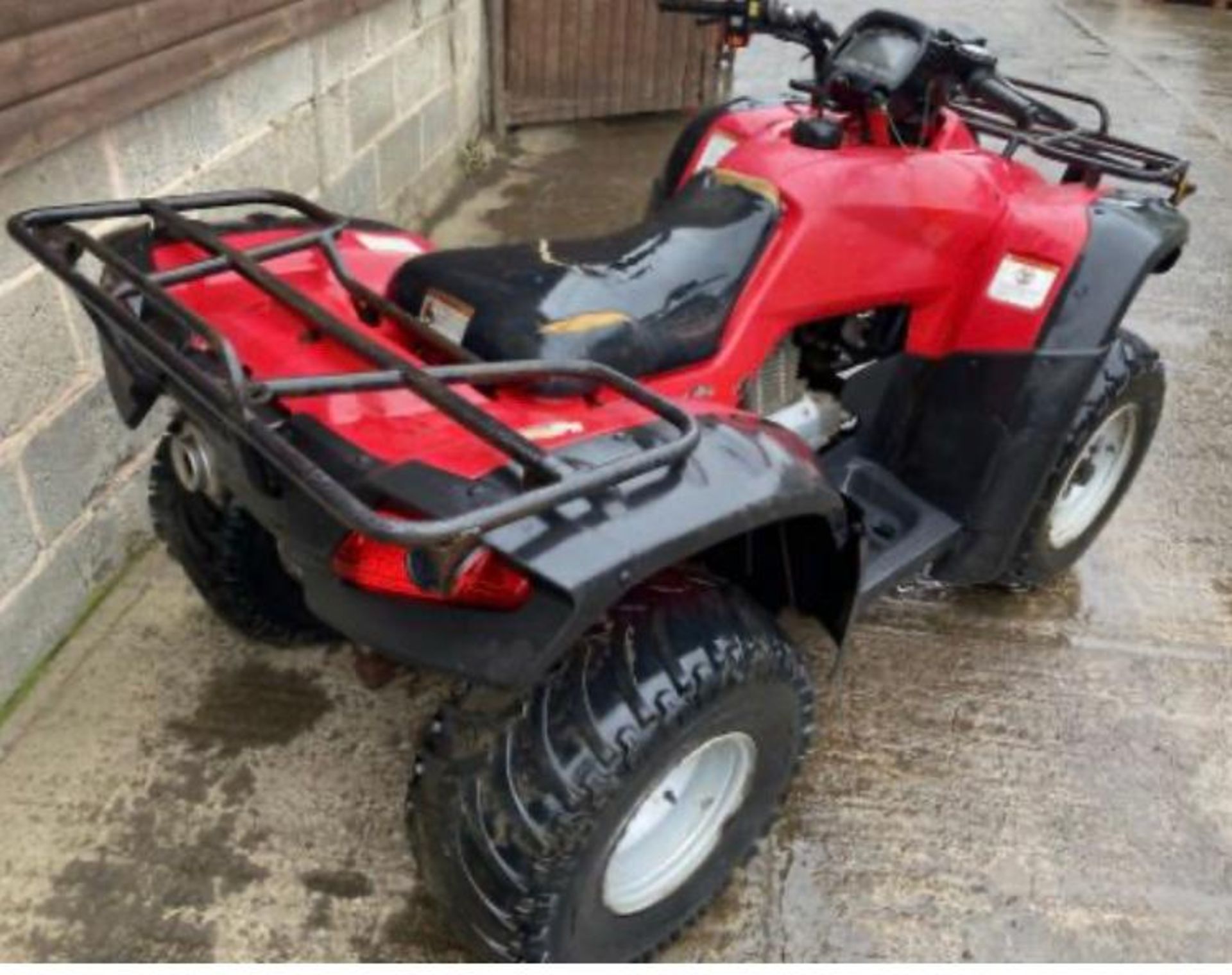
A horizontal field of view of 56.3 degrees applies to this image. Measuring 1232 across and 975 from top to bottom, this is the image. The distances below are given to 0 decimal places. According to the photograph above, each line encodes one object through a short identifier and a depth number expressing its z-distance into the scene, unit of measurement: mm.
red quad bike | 1541
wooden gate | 6562
